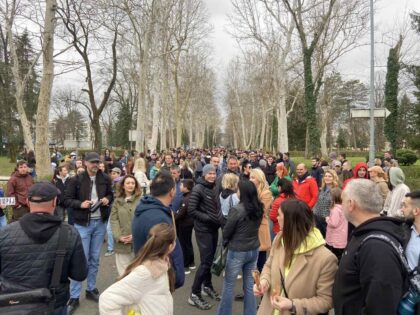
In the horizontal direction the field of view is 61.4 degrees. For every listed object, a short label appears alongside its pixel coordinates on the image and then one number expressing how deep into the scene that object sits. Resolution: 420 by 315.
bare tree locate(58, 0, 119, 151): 12.56
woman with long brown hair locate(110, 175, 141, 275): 4.66
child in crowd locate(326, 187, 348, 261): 5.38
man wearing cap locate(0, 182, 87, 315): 2.68
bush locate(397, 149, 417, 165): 24.66
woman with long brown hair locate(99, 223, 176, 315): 2.36
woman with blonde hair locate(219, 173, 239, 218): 5.01
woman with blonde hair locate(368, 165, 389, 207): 6.80
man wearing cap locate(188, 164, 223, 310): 5.04
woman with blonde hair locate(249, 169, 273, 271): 5.09
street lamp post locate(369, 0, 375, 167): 13.20
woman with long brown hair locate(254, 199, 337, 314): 2.56
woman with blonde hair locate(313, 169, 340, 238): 5.90
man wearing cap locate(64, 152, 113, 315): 5.12
